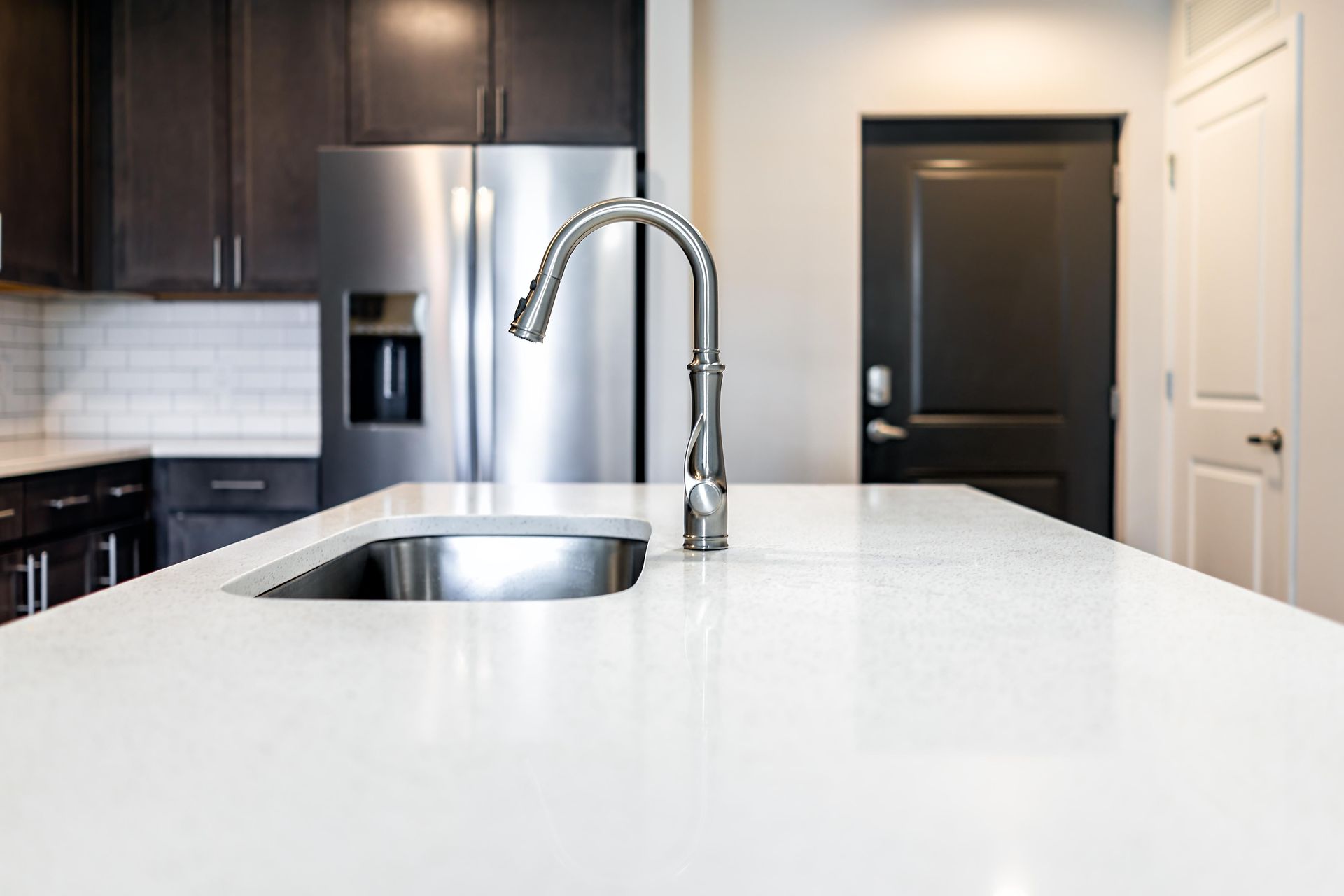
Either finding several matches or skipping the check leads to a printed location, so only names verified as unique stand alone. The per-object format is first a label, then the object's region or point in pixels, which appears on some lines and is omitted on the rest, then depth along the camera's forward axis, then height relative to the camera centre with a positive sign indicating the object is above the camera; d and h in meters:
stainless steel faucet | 1.13 +0.02
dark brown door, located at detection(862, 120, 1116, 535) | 3.44 +0.36
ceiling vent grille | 2.84 +1.14
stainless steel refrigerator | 2.97 +0.34
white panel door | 2.70 +0.26
